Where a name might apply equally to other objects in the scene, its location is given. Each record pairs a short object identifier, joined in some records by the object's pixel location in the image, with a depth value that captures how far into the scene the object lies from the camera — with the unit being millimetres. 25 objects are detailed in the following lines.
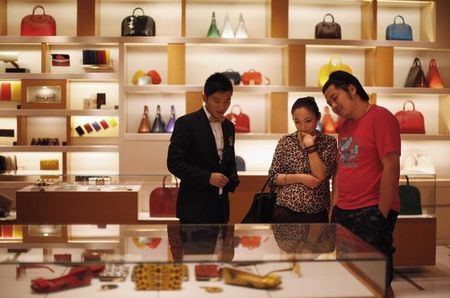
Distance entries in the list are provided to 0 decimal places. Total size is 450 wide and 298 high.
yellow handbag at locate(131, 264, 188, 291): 1743
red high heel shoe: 1751
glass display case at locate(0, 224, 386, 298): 1748
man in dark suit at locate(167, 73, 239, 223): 3076
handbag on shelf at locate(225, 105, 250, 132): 6555
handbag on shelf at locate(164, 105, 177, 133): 6531
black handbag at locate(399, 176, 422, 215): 4637
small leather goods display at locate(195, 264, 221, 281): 1748
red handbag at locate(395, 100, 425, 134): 6672
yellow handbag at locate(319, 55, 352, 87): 6581
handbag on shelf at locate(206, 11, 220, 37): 6480
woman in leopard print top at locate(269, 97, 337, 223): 3035
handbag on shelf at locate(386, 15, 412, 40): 6617
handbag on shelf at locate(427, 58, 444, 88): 6711
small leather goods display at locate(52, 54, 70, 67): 6496
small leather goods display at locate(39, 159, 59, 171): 6562
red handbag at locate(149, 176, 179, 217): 3953
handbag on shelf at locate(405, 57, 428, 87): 6730
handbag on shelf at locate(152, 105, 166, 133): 6527
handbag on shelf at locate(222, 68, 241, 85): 6418
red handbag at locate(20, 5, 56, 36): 6414
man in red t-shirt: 2744
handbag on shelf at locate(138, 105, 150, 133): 6527
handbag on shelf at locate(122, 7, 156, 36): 6328
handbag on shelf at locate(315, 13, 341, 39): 6520
